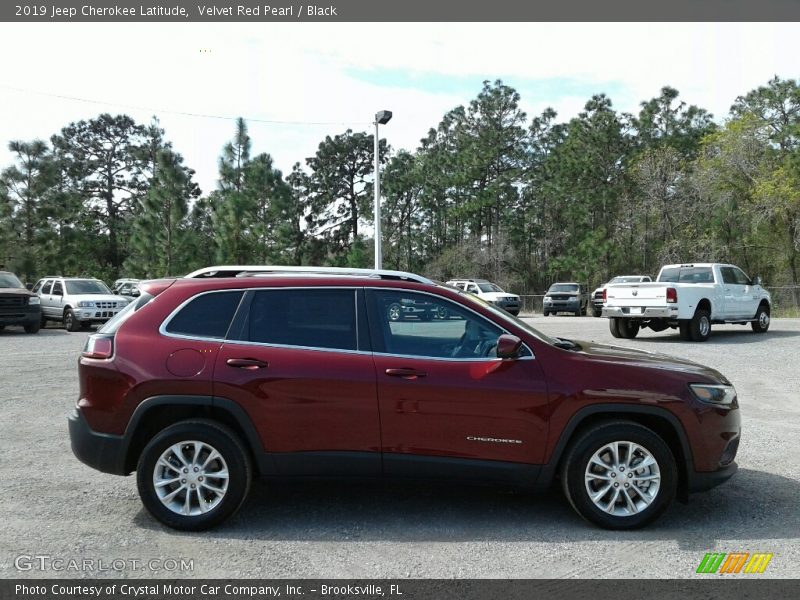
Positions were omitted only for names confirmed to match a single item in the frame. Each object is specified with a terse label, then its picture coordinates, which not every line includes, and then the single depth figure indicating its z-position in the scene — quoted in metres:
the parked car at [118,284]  37.77
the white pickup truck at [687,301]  17.05
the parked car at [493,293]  32.06
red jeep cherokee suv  4.61
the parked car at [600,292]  31.31
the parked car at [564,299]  35.06
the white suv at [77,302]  22.95
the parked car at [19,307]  21.38
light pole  26.28
